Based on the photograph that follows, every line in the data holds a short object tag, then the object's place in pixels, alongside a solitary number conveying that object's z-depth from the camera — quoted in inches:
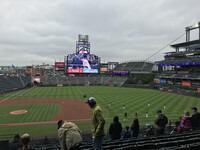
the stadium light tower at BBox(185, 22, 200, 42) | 2746.6
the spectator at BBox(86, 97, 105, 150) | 166.7
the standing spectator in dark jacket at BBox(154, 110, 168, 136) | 279.8
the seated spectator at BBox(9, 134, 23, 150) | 214.6
